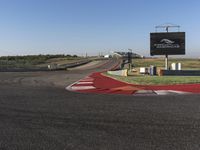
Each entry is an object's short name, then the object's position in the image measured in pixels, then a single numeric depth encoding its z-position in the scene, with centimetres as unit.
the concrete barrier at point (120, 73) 1854
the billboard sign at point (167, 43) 2271
